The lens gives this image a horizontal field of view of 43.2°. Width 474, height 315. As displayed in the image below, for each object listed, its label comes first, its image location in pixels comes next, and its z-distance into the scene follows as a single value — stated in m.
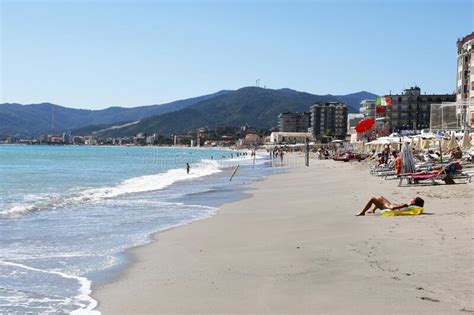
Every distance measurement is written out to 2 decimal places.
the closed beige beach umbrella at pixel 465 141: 35.38
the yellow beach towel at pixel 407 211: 13.50
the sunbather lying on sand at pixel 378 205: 14.12
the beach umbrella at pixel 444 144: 38.89
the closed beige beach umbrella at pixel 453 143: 35.78
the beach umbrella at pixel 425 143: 41.97
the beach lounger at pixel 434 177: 20.95
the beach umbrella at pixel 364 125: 61.78
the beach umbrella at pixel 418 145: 43.47
